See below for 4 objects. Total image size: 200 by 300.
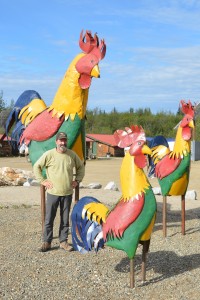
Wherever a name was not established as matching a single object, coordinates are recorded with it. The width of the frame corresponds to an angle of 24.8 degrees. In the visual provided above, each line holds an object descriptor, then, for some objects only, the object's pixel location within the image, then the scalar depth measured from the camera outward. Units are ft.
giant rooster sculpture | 21.33
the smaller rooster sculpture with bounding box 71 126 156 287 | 16.07
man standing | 20.12
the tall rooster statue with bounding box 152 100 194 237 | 24.44
